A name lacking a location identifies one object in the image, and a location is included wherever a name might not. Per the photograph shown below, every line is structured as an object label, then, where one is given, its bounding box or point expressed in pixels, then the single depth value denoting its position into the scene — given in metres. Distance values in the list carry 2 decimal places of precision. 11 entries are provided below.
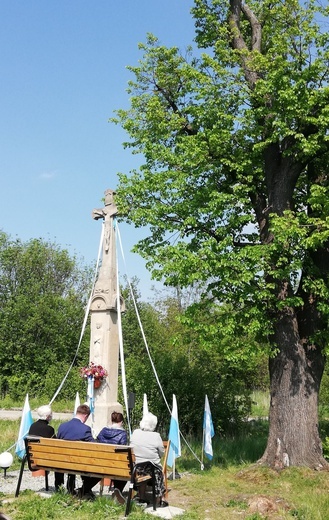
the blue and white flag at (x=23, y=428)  10.84
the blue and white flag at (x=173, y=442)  10.31
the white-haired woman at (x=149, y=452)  7.50
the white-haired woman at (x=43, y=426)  8.24
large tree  10.49
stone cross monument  12.08
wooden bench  7.07
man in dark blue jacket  7.74
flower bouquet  11.82
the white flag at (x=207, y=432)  10.97
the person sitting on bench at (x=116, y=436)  7.63
